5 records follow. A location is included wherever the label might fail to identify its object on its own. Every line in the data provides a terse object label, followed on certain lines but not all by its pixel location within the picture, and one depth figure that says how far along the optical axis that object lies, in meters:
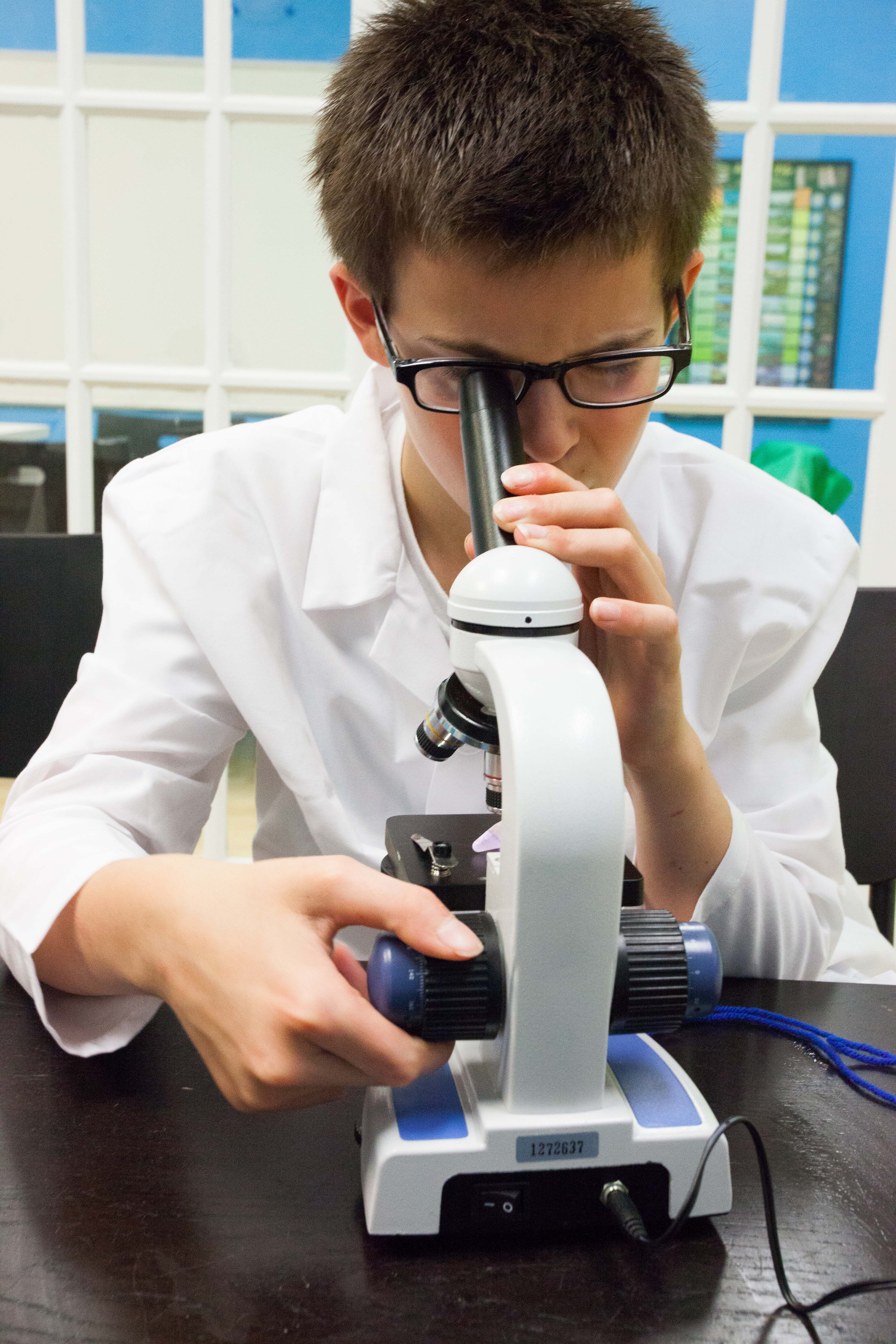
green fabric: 2.13
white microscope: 0.52
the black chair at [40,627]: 1.38
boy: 0.65
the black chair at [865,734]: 1.35
